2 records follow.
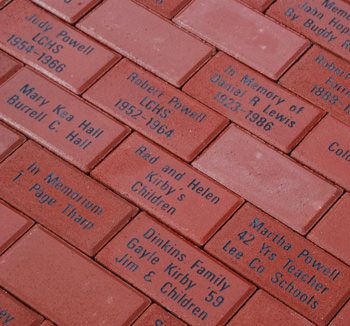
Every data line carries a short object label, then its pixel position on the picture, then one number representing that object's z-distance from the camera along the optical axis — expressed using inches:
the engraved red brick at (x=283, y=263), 85.4
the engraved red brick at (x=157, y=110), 90.2
